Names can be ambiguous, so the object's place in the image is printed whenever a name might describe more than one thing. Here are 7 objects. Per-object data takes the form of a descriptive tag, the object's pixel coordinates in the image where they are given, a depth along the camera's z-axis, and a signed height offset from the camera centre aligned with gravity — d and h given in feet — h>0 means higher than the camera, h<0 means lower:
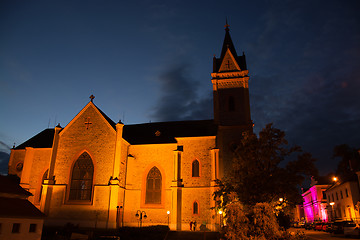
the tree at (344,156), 155.31 +32.48
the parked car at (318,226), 117.96 -4.48
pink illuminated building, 184.69 +8.00
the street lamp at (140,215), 97.58 -0.30
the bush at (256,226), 44.42 -1.76
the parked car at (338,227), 95.20 -3.95
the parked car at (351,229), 83.20 -3.91
